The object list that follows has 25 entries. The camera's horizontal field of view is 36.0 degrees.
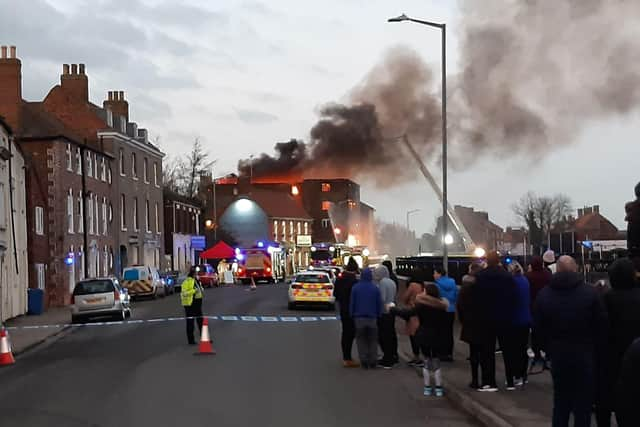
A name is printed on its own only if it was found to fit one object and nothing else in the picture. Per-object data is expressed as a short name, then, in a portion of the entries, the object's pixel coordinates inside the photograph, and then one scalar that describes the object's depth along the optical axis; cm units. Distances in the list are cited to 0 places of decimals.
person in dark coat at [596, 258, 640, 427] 849
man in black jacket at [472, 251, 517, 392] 1339
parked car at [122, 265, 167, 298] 5134
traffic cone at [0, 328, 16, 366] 2025
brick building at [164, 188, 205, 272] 8019
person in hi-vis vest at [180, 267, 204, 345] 2283
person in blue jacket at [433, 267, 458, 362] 1734
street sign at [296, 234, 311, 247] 9806
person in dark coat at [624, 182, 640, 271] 1077
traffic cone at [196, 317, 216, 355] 2053
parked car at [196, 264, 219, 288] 6656
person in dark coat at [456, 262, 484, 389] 1354
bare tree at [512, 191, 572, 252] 9713
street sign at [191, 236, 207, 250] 8575
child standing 1384
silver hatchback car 3344
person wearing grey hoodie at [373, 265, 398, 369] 1797
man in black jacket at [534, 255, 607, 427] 859
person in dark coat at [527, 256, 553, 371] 1517
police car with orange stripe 3738
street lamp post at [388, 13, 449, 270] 2936
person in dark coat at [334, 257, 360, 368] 1814
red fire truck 6756
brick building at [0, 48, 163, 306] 4912
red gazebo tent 7375
